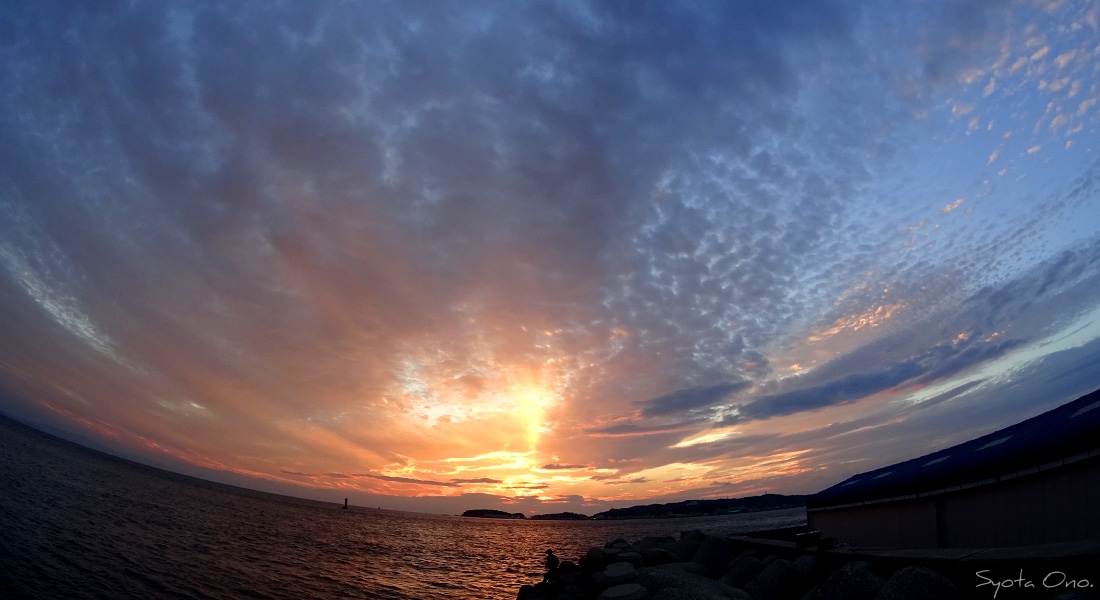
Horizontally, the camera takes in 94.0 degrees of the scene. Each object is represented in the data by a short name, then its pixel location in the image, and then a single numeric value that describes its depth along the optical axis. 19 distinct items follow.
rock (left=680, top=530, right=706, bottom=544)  27.50
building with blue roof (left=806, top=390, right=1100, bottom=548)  11.69
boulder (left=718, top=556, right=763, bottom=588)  16.88
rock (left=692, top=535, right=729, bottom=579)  21.78
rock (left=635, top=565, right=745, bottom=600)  12.48
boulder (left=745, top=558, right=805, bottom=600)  14.73
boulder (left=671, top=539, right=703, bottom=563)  24.88
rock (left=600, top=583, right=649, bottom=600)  13.84
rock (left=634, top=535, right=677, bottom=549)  29.83
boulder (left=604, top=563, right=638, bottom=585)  17.42
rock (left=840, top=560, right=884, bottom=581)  12.16
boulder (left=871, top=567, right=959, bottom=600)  10.01
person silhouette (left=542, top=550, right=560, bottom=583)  28.16
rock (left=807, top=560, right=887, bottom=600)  11.72
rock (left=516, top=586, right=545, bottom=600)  24.86
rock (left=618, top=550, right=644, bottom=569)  23.18
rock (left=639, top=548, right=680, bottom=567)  23.75
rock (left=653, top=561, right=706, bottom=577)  18.55
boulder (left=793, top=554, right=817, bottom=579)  15.34
